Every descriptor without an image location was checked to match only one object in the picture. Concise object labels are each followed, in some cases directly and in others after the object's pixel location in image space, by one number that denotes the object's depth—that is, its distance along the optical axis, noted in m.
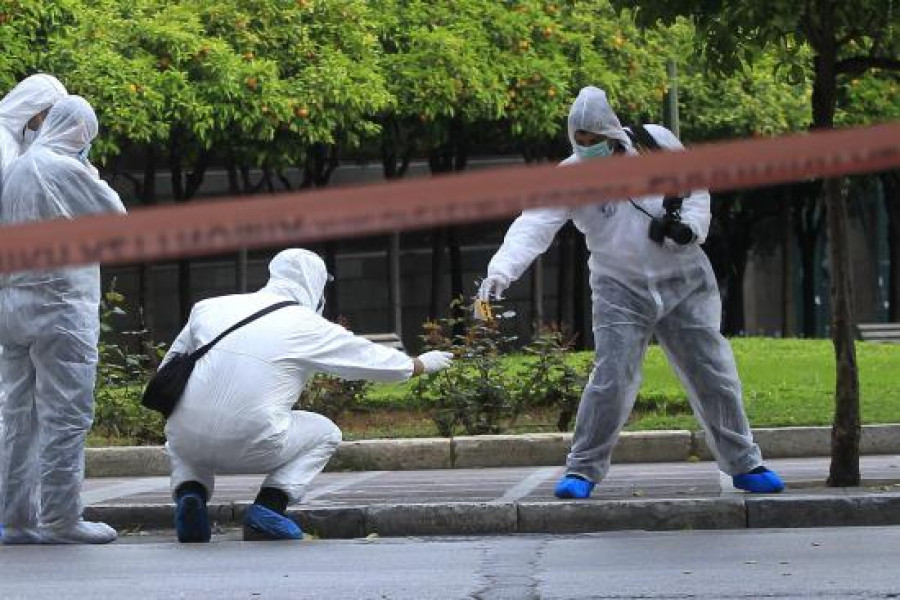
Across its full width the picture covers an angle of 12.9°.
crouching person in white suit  16.74
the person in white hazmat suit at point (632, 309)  18.79
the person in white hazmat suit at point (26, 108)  17.86
